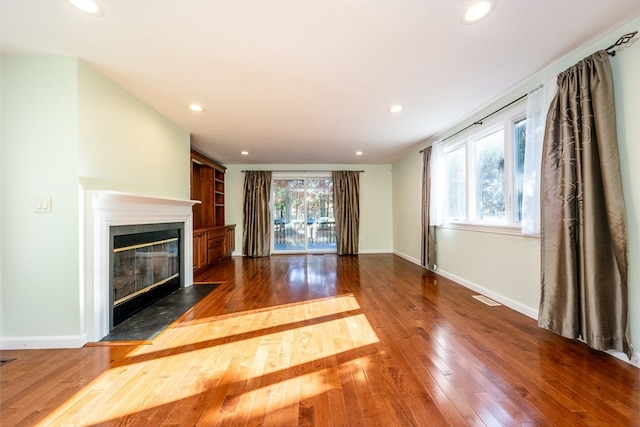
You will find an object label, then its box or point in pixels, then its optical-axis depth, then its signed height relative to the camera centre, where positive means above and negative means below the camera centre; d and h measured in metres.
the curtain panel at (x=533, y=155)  2.33 +0.53
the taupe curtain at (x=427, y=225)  4.45 -0.19
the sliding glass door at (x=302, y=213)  6.80 +0.02
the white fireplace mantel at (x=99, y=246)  2.14 -0.25
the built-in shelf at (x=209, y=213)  4.79 +0.04
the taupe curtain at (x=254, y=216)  6.46 -0.03
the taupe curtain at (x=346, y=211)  6.57 +0.08
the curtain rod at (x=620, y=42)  1.76 +1.18
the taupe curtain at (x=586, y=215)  1.79 -0.02
